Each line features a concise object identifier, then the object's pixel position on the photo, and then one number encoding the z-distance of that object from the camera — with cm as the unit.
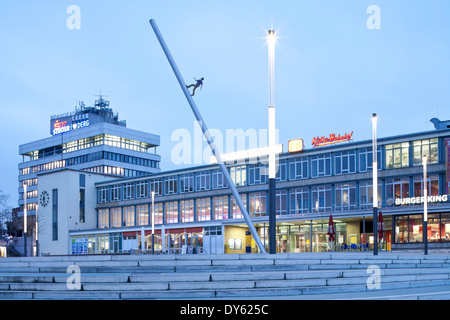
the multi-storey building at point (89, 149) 11425
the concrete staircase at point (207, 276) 1558
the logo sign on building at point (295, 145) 6425
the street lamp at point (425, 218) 3918
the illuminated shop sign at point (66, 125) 12178
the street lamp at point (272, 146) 2045
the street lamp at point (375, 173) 3519
